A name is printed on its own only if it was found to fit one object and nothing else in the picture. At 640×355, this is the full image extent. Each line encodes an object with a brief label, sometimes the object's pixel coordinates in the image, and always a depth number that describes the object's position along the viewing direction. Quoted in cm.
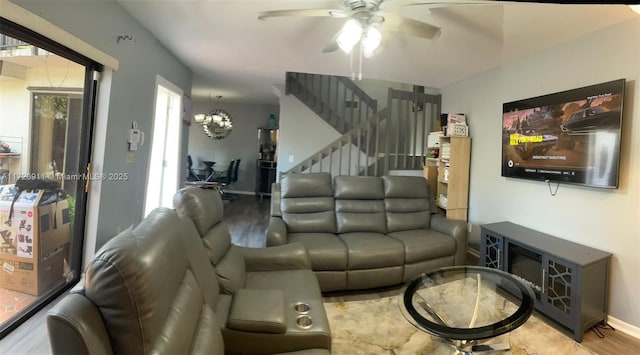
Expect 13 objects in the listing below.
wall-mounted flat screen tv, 226
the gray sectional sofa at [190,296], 83
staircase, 464
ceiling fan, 190
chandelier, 697
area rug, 197
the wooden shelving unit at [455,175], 379
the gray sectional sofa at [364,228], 267
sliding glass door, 187
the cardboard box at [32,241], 197
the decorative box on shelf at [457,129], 378
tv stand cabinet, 215
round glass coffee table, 164
